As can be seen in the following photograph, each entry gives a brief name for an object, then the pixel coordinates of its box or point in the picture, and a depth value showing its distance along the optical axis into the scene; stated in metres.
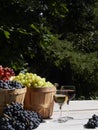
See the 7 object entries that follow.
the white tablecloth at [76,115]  2.49
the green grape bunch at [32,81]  2.69
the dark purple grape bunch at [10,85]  2.50
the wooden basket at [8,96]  2.47
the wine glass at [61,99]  2.62
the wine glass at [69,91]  2.71
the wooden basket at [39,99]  2.66
